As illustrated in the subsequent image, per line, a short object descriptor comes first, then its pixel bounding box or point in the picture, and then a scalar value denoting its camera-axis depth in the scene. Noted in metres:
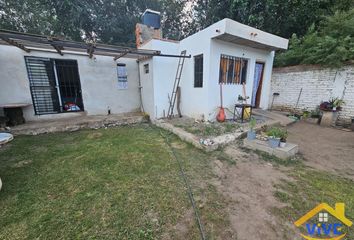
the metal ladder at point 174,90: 6.34
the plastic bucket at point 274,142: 3.47
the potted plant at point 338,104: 5.87
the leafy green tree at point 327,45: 5.79
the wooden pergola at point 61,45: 3.56
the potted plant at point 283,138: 3.50
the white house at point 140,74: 5.07
